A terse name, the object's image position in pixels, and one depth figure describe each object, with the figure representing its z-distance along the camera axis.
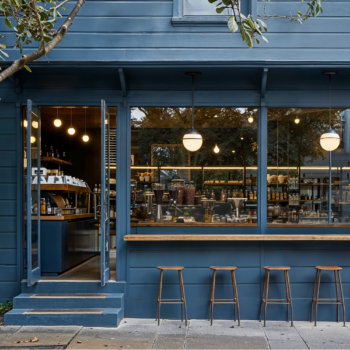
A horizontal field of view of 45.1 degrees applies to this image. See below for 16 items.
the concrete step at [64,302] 5.54
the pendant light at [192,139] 5.88
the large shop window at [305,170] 6.30
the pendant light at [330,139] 5.75
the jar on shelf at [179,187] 6.74
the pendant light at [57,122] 8.88
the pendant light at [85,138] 10.09
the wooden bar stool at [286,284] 5.50
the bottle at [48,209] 6.89
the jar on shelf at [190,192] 6.82
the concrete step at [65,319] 5.31
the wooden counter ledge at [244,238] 5.55
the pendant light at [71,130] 9.49
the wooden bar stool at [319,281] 5.50
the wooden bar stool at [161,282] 5.51
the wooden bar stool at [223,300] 5.53
